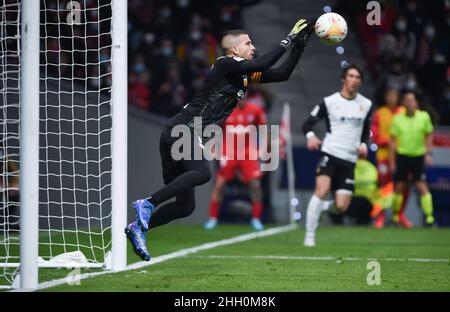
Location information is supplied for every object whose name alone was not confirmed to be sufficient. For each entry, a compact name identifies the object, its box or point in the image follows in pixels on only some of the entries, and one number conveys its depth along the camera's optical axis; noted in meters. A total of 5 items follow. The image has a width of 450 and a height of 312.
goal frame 13.59
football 16.72
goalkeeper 16.25
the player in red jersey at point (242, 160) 31.48
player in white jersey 23.87
